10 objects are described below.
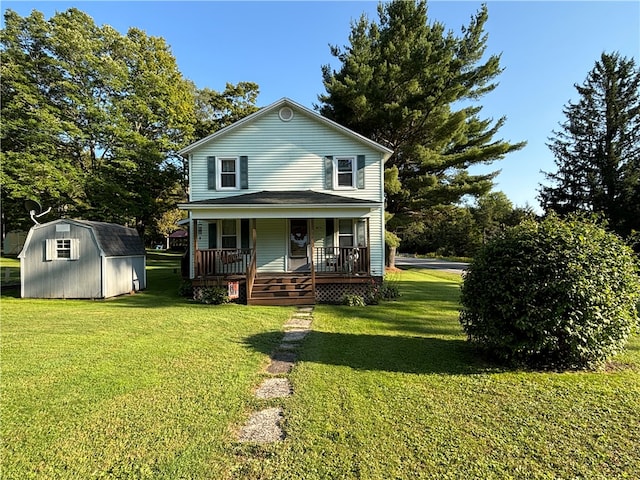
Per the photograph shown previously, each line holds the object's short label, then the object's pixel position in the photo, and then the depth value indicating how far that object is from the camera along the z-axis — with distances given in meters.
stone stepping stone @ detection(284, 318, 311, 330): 7.84
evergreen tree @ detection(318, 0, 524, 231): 19.80
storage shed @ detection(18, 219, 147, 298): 11.67
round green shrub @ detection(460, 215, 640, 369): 4.47
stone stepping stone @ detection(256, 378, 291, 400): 4.11
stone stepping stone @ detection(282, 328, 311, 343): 6.64
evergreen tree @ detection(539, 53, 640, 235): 26.47
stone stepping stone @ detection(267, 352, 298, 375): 5.00
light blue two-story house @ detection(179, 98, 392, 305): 12.93
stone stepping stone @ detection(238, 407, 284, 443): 3.16
